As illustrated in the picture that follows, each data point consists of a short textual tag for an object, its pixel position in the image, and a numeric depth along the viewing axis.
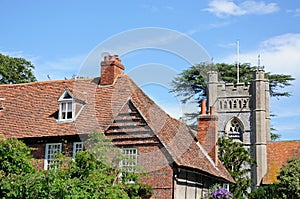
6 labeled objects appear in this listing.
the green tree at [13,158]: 19.56
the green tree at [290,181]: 34.56
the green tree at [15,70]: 48.00
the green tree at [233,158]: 39.97
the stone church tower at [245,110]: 57.25
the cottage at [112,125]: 24.02
